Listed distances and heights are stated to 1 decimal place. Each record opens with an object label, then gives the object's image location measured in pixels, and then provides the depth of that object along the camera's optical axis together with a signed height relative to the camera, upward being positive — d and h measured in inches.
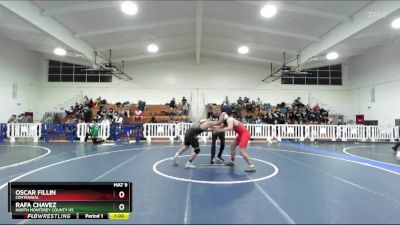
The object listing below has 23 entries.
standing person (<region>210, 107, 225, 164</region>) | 291.5 -25.8
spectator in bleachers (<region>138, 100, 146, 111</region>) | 780.0 +40.6
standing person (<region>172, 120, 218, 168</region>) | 269.9 -13.1
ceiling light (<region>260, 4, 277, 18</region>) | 418.0 +179.4
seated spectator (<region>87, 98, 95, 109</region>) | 783.1 +43.7
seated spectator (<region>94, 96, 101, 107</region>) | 810.5 +50.3
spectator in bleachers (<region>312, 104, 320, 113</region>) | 772.6 +35.4
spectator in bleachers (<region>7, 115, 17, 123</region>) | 595.4 -6.3
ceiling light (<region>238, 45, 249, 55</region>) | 683.0 +188.4
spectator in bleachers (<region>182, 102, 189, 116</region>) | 789.2 +31.1
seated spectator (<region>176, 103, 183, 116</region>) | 779.4 +30.7
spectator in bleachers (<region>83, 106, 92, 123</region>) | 628.4 +5.0
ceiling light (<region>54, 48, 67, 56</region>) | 602.1 +154.6
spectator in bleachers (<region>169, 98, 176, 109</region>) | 789.2 +45.2
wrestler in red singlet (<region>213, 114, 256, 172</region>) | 249.2 -15.6
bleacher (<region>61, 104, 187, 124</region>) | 732.2 +17.9
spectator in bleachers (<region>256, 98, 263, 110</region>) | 803.5 +46.9
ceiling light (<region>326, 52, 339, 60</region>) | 620.7 +158.0
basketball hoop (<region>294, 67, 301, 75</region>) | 638.5 +122.4
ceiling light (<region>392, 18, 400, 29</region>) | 424.5 +162.7
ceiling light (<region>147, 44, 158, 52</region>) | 679.6 +187.9
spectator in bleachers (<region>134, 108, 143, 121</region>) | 713.6 +10.1
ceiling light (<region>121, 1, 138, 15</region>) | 417.7 +181.5
